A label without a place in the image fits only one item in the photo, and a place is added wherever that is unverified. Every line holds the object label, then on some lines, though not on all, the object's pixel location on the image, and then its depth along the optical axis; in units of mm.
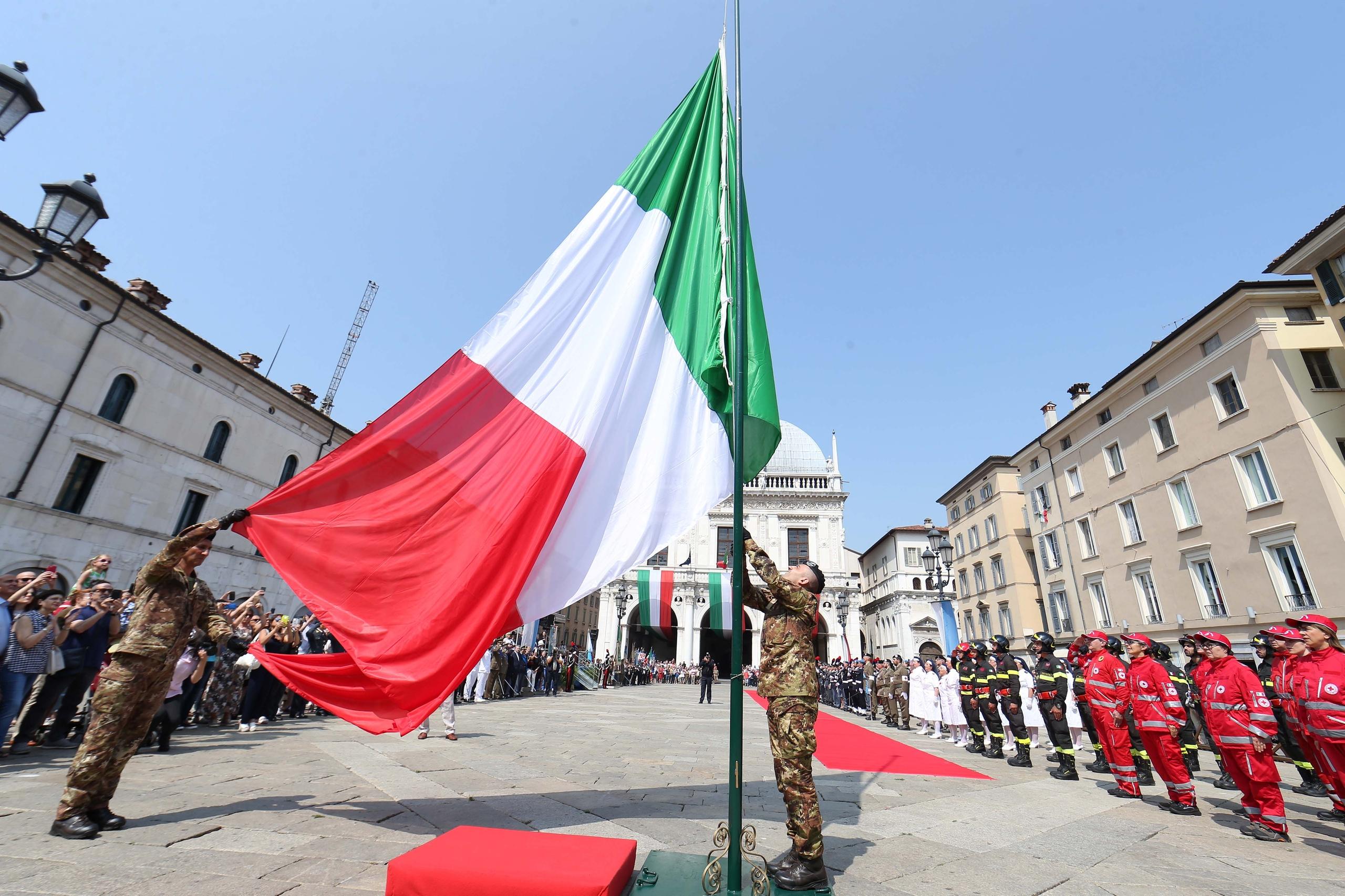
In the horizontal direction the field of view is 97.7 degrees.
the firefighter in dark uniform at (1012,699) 8750
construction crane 46422
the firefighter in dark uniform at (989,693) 9547
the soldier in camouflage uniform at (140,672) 3559
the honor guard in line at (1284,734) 7074
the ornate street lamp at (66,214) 5484
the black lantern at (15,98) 4871
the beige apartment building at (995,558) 28438
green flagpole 2910
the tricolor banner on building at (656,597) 28375
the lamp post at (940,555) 13938
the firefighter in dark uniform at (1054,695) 7562
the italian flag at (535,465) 3717
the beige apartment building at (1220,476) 15117
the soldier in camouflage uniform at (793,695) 3133
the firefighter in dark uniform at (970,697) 10156
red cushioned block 2385
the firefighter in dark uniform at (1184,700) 8219
